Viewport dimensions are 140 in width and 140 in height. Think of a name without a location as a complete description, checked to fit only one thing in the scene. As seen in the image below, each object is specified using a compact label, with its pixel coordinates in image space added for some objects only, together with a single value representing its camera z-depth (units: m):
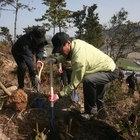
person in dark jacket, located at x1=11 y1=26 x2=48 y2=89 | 2.42
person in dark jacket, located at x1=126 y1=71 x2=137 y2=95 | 6.74
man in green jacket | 1.73
